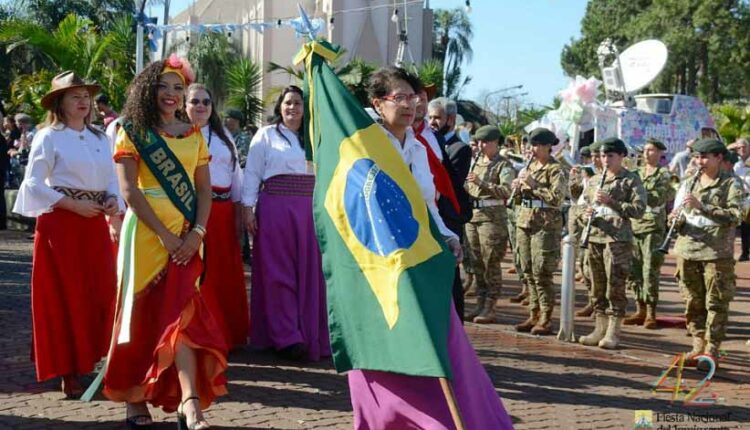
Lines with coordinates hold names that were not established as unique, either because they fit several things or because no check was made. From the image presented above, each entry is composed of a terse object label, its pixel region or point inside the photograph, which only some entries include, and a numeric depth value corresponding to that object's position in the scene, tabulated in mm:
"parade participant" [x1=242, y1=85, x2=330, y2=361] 7605
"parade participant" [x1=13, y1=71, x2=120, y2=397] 6148
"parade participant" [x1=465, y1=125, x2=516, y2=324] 9977
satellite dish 25281
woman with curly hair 5230
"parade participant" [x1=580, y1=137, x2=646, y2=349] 8633
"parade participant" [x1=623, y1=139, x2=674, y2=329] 10250
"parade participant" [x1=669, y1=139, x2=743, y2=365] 7652
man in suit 6797
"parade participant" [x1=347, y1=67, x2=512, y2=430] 4008
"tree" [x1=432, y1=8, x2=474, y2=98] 64500
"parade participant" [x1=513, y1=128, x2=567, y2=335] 9156
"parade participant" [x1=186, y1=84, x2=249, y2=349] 7465
